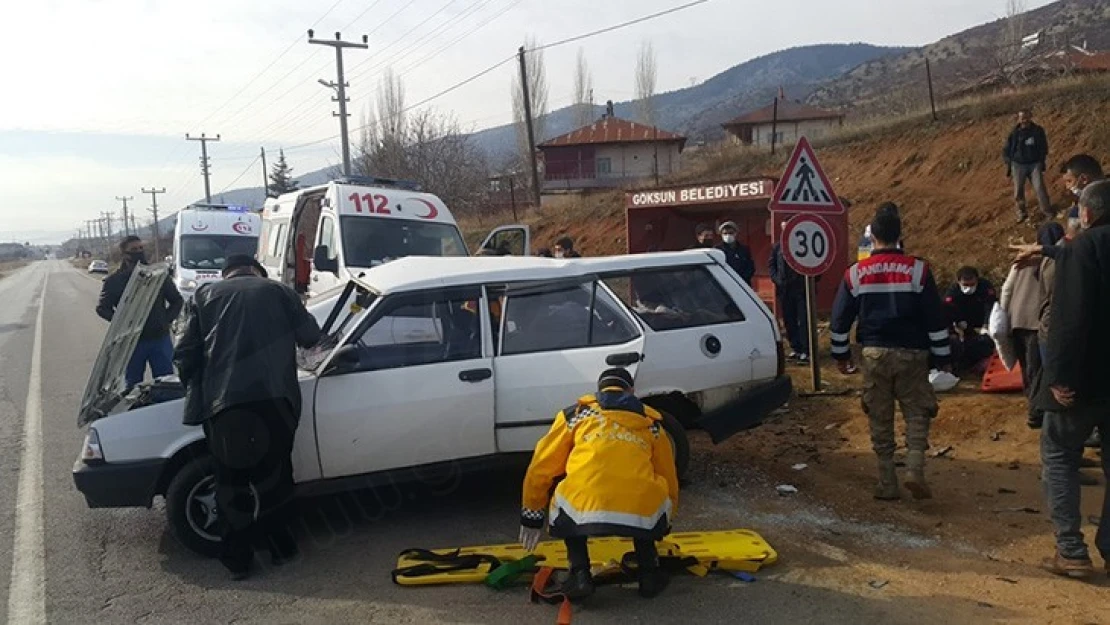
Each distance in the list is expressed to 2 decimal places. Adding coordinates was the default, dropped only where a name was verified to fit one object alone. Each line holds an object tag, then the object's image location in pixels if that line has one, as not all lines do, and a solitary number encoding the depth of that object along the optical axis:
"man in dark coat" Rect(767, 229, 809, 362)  10.39
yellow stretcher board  4.71
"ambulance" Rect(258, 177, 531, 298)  11.38
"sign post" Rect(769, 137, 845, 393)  8.13
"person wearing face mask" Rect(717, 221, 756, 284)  10.27
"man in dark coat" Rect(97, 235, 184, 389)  7.76
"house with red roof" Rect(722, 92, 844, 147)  56.31
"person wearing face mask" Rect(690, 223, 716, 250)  10.30
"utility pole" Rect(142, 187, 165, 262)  73.54
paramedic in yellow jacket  4.18
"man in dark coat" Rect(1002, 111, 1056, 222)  12.95
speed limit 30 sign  8.12
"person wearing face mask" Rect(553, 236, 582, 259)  10.74
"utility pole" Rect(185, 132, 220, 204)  62.25
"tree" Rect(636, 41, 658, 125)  76.25
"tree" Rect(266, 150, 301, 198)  72.56
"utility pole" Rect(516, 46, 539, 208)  30.93
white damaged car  5.20
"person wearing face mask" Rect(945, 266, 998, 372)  8.95
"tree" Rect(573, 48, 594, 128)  75.25
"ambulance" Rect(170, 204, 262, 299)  17.02
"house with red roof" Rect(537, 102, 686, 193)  55.66
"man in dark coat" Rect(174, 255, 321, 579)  4.90
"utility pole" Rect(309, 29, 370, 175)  33.78
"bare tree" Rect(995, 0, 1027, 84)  34.81
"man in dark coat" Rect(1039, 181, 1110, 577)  4.29
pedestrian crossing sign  8.16
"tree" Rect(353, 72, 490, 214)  41.69
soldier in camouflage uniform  5.68
